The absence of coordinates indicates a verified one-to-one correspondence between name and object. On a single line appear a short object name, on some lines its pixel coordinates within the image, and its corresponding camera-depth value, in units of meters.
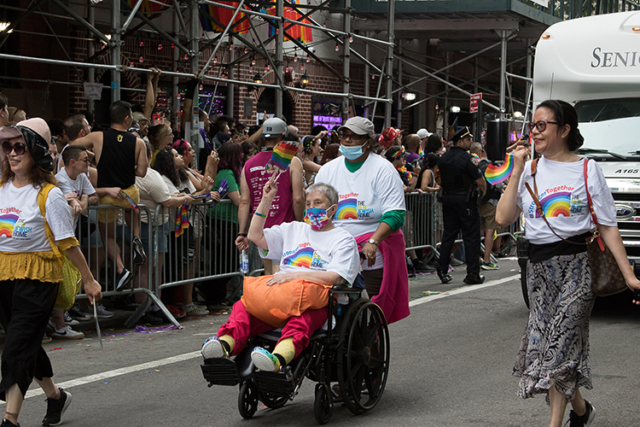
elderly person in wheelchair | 4.94
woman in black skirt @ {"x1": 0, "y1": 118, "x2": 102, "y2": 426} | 4.98
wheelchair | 4.90
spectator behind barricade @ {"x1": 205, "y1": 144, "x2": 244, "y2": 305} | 9.51
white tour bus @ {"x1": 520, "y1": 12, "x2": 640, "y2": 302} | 9.03
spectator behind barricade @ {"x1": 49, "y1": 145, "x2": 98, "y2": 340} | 7.80
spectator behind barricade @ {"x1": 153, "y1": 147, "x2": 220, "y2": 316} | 9.02
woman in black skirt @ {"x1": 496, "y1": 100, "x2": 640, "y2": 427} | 4.68
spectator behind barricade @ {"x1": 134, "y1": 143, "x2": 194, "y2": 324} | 8.66
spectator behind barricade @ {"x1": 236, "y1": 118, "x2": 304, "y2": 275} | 7.89
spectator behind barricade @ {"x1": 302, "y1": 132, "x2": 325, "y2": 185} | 10.80
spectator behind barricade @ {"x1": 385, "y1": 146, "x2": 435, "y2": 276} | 12.42
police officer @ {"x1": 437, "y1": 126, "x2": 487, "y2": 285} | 11.50
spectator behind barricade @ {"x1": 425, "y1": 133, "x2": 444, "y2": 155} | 13.24
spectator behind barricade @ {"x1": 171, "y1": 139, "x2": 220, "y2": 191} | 10.12
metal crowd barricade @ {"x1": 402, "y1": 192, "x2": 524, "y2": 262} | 12.43
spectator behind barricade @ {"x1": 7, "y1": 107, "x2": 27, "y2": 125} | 9.17
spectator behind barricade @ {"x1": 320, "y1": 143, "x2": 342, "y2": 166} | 11.30
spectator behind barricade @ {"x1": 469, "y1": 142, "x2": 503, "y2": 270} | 13.49
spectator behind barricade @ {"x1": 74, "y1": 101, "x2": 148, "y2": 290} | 8.44
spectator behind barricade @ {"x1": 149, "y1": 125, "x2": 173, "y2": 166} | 9.49
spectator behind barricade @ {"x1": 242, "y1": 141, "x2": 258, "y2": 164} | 10.44
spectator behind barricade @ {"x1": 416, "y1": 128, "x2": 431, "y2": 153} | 17.33
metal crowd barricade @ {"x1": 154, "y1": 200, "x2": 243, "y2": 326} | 8.87
